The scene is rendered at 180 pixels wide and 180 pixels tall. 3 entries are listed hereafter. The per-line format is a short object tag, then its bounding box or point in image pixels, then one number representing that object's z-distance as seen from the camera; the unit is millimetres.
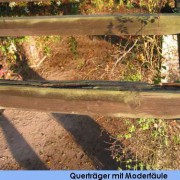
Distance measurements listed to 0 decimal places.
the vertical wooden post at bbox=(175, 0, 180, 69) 2586
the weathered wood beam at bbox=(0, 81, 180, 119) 1517
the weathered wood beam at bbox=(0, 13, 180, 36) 2191
